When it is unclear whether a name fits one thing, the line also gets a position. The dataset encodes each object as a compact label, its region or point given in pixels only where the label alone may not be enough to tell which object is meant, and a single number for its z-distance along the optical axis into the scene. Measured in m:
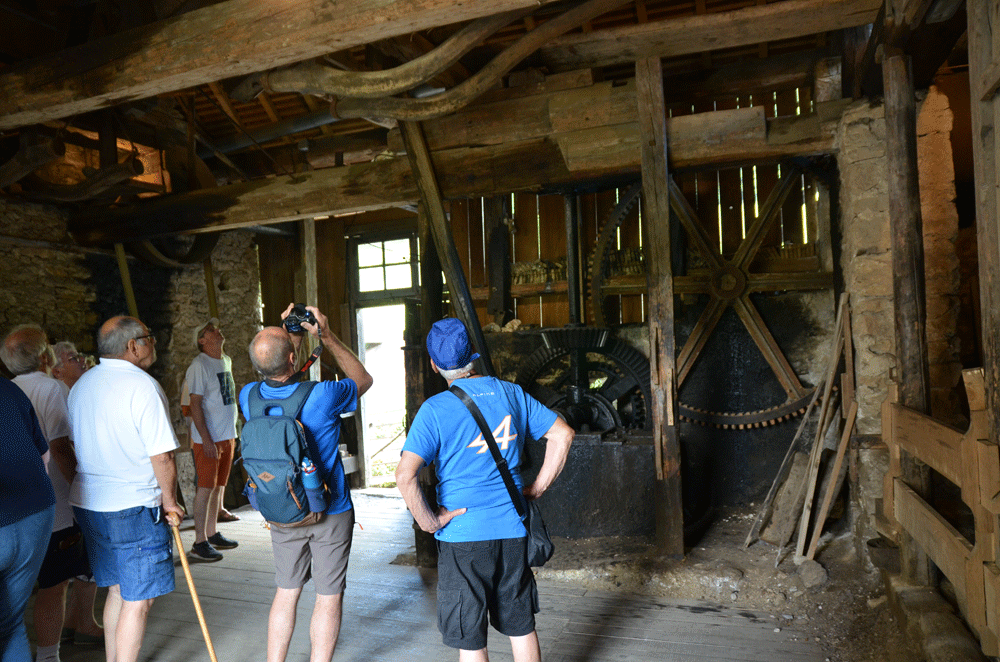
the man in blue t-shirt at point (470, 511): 2.35
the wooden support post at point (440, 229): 4.65
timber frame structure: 3.21
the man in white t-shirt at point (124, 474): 2.84
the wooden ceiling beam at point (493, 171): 4.31
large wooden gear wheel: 5.37
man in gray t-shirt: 5.22
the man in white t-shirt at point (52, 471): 3.05
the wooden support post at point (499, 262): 7.04
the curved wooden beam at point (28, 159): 4.91
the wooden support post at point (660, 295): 4.27
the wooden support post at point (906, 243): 3.30
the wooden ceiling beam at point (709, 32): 3.69
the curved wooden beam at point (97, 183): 5.37
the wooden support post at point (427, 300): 4.94
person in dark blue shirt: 2.44
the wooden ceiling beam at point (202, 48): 3.26
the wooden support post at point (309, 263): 7.32
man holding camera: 2.76
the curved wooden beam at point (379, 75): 3.61
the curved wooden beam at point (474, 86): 3.80
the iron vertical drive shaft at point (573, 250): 6.09
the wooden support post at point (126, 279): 6.45
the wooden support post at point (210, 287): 7.13
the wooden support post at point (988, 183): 2.11
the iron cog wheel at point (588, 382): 5.43
